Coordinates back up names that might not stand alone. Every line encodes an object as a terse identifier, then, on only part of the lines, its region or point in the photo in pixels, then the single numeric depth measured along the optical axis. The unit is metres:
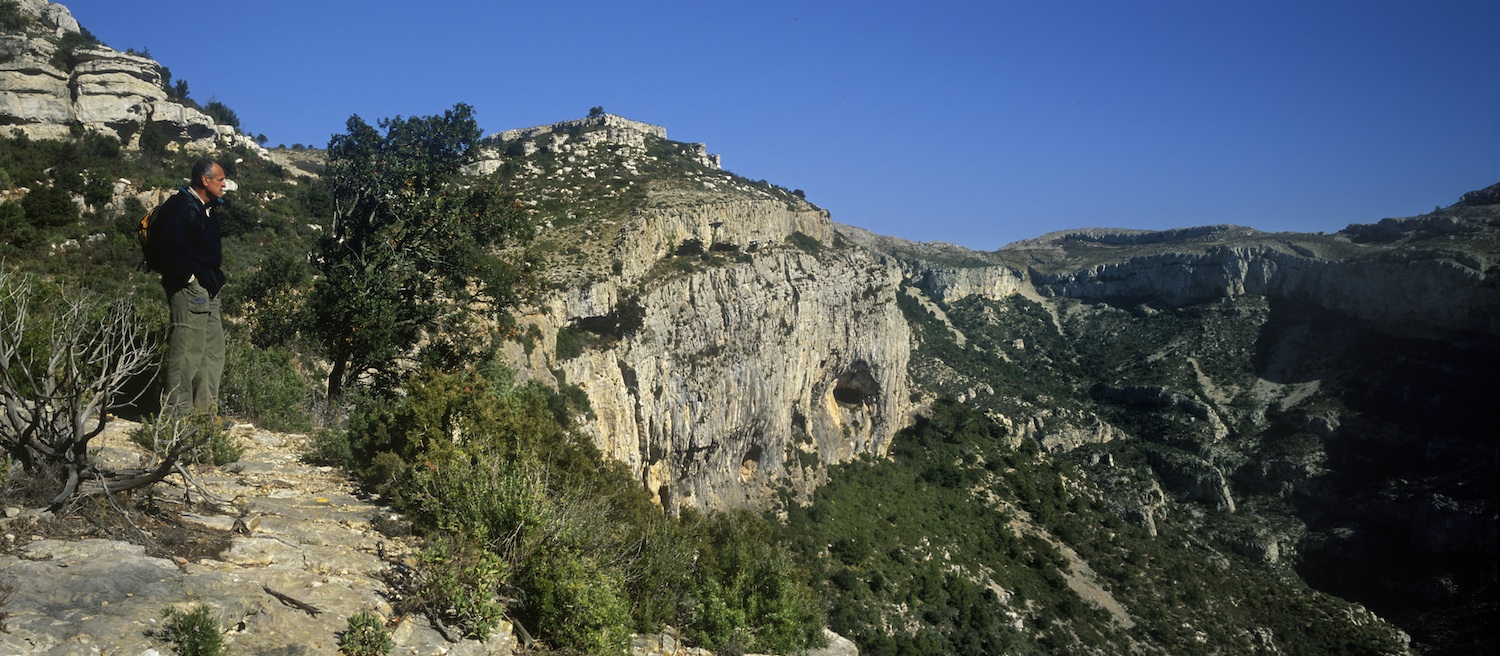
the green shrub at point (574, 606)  4.98
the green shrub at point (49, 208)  21.42
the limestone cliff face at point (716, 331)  31.95
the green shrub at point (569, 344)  28.97
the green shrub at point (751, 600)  6.70
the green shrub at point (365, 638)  4.15
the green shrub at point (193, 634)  3.61
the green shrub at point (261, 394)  9.07
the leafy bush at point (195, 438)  4.58
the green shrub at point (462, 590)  4.75
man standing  5.79
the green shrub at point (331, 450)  7.79
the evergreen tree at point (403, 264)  11.34
